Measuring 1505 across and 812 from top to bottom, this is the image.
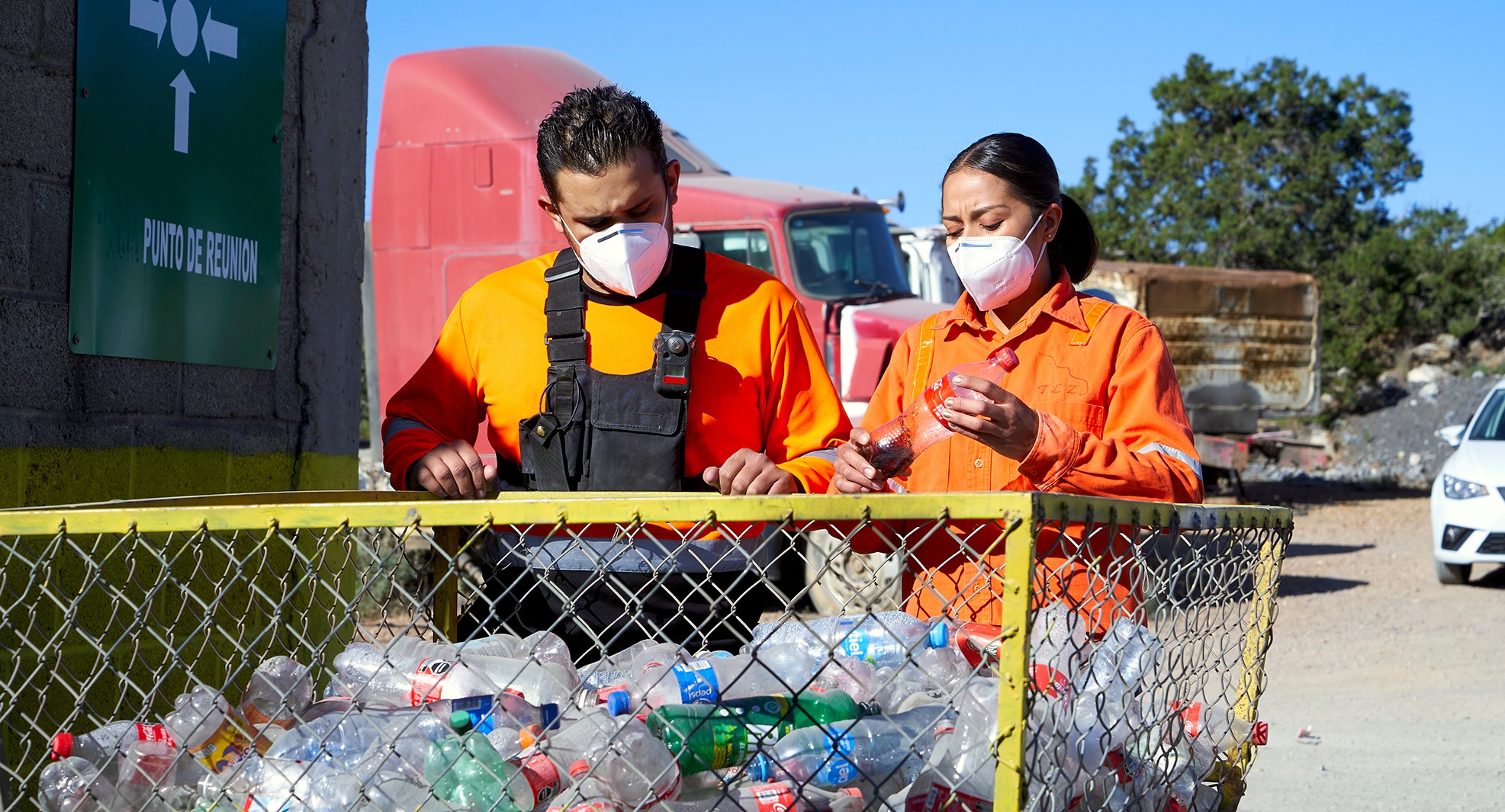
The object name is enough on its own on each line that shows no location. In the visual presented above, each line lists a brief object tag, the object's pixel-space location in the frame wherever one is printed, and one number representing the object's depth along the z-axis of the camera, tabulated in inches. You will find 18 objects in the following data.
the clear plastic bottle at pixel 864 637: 80.7
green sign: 126.8
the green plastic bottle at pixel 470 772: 73.0
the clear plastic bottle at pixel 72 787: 83.3
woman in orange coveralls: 92.3
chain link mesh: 69.7
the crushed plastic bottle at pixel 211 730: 84.2
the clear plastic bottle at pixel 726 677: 79.7
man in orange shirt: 106.0
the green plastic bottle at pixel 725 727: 74.3
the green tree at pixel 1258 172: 1206.9
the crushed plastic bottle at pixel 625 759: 72.6
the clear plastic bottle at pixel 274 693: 90.7
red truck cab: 368.2
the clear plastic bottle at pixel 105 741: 83.2
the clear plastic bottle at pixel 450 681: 84.8
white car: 401.4
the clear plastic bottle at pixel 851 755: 71.9
